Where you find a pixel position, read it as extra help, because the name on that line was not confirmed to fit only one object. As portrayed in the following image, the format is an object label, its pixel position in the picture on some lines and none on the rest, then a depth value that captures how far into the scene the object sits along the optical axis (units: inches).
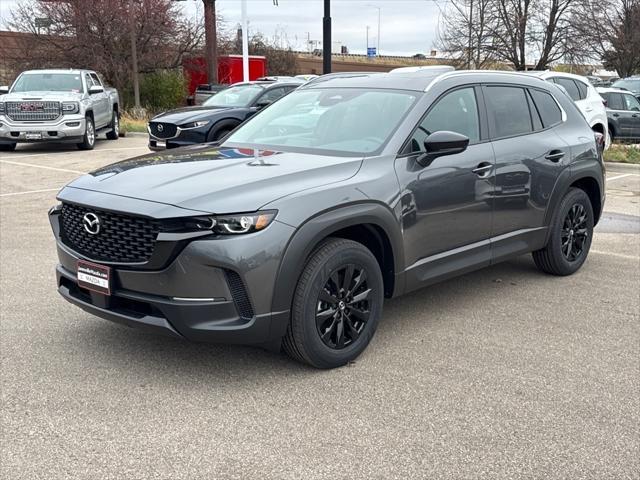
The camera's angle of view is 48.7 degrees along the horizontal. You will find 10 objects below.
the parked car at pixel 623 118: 683.4
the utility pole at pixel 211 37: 1105.4
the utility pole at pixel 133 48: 1007.6
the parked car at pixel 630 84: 830.5
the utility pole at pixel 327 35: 648.4
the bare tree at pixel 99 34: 1086.4
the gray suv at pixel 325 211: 142.9
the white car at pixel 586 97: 514.9
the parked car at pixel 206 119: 488.7
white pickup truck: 589.0
